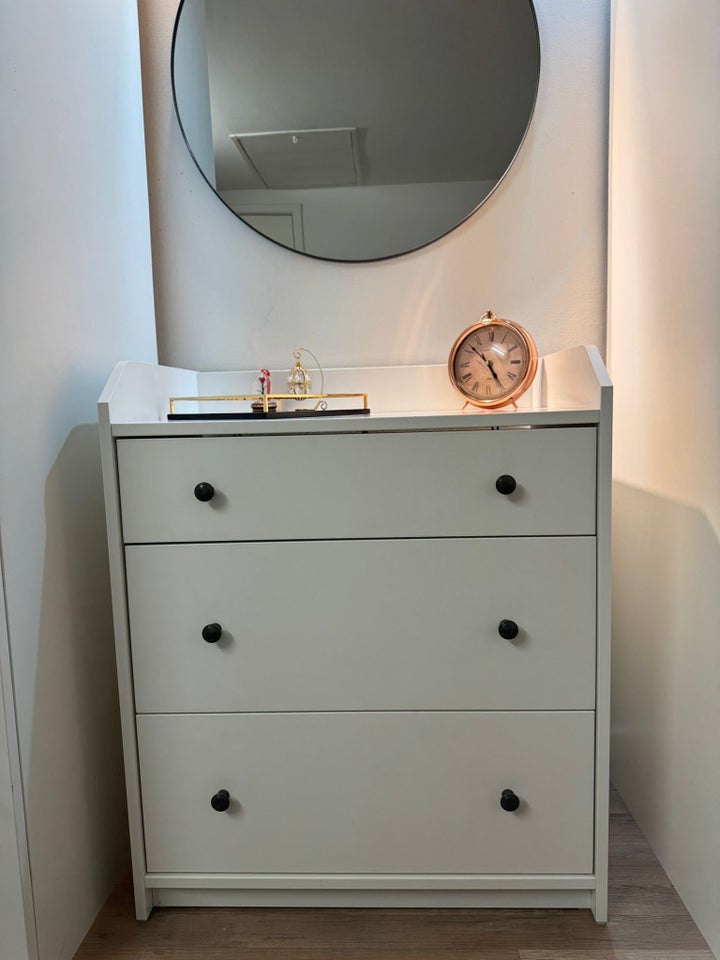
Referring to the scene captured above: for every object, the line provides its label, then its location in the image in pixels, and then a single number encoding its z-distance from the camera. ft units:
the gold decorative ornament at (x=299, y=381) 4.66
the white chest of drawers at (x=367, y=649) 3.46
